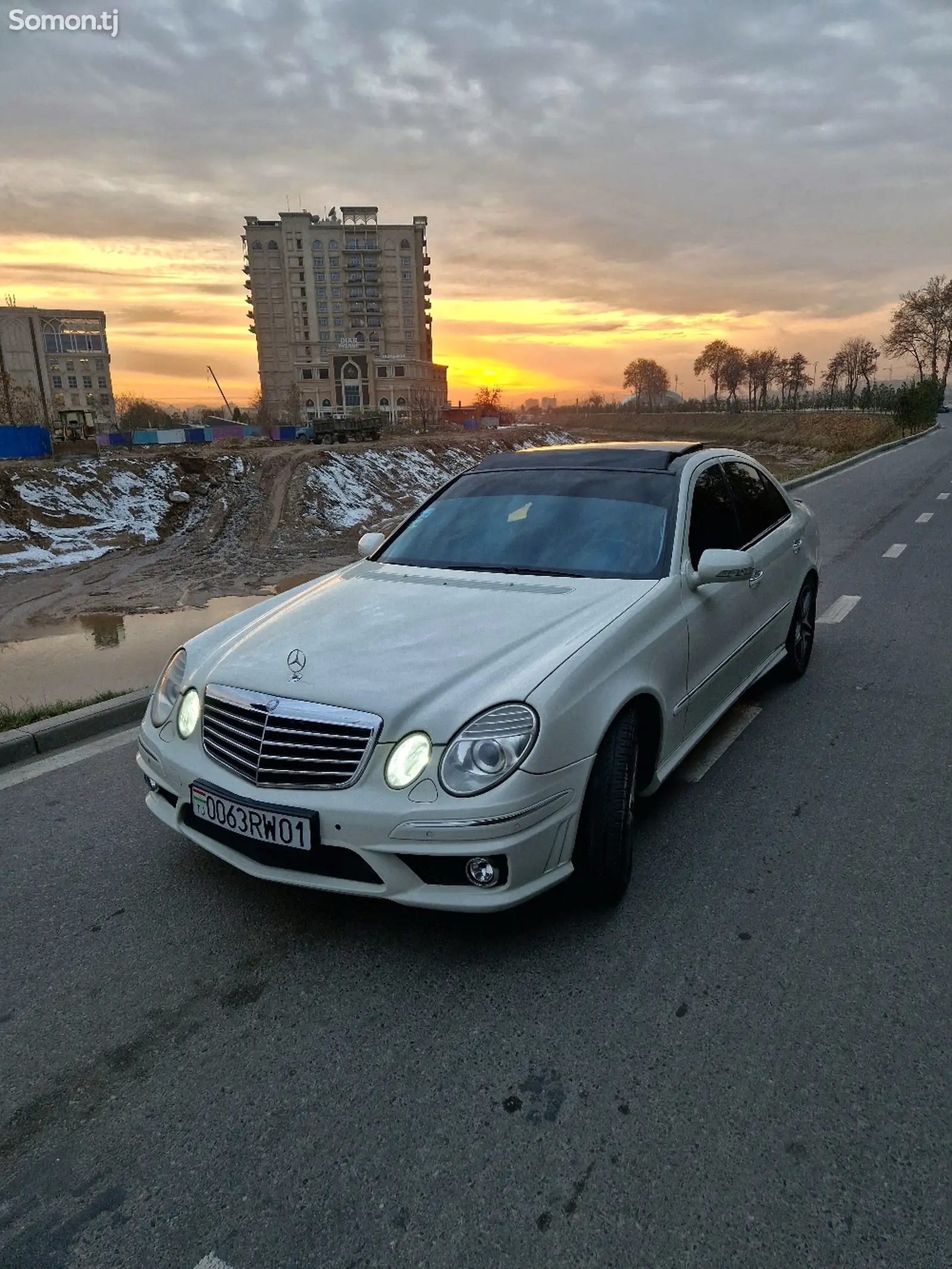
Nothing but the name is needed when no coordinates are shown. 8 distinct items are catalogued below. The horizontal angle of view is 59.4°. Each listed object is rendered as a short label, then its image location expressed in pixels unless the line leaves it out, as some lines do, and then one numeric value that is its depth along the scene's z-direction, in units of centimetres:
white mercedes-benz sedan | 261
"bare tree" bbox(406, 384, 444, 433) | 6278
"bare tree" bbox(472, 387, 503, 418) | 10281
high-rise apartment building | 11975
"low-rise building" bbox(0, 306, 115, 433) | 11869
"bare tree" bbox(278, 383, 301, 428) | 9238
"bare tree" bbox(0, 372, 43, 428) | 4203
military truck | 4288
